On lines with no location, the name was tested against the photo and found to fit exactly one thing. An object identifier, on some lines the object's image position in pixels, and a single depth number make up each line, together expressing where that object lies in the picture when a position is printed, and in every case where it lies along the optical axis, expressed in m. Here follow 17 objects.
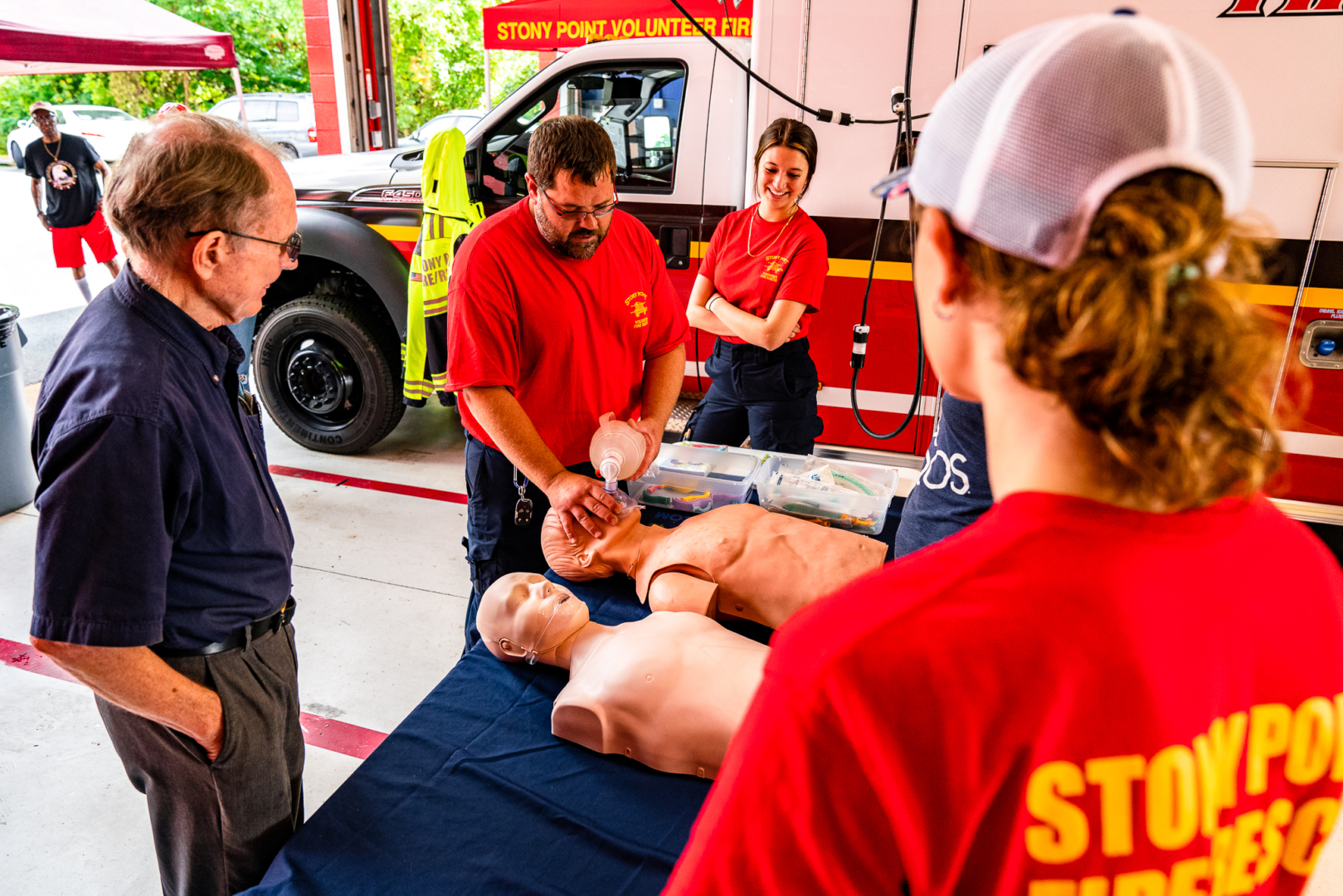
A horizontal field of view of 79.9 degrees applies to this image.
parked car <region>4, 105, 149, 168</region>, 17.70
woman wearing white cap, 0.55
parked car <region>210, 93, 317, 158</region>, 18.08
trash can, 4.25
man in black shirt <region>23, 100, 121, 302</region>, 7.74
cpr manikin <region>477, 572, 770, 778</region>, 1.60
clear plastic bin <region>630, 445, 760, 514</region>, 2.71
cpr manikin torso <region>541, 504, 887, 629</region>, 2.03
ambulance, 3.10
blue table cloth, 1.37
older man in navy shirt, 1.25
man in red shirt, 2.28
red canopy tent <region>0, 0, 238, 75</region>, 5.42
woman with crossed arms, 3.19
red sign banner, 7.85
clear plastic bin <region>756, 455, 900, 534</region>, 2.51
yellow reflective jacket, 4.30
